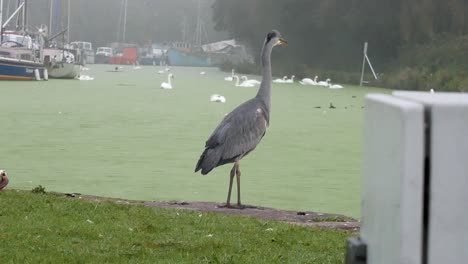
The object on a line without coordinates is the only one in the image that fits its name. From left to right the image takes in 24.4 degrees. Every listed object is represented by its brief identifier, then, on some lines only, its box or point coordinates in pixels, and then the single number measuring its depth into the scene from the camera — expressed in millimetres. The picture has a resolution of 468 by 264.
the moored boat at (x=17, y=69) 36750
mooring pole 42625
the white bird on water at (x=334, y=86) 38562
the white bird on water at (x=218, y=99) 26972
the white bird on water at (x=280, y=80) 43062
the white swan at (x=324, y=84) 39531
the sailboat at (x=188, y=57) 88188
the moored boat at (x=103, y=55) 93156
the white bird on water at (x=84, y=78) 43325
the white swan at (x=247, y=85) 36856
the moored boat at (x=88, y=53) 84800
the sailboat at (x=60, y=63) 42250
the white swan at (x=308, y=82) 40638
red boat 92575
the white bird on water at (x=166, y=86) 35438
